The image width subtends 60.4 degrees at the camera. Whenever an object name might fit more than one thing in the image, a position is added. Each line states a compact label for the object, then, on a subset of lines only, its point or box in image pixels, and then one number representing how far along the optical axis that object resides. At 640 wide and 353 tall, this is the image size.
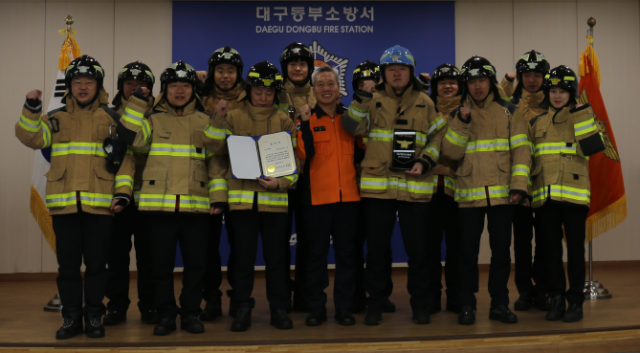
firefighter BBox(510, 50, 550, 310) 4.51
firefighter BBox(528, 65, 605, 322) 3.94
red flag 5.45
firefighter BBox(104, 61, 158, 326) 4.10
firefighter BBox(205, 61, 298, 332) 3.74
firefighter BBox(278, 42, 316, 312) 4.40
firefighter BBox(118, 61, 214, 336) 3.62
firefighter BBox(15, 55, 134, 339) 3.54
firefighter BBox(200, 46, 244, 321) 4.23
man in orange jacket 3.86
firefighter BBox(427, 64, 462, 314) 4.26
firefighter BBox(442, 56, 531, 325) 3.89
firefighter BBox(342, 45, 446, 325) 3.86
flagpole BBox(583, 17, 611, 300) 5.05
